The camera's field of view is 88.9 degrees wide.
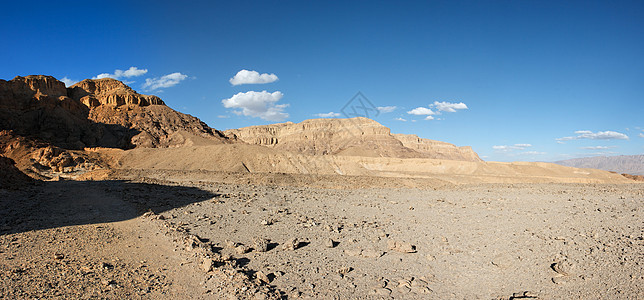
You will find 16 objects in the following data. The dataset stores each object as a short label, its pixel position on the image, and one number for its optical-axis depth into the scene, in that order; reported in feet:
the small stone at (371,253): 23.49
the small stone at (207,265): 19.53
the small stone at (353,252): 23.93
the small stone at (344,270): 20.43
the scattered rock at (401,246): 24.61
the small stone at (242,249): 23.50
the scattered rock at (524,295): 17.79
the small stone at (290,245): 24.66
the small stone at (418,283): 18.84
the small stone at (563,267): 20.92
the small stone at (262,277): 18.44
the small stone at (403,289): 18.02
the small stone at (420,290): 18.00
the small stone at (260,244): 24.02
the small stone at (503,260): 22.16
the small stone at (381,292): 17.58
